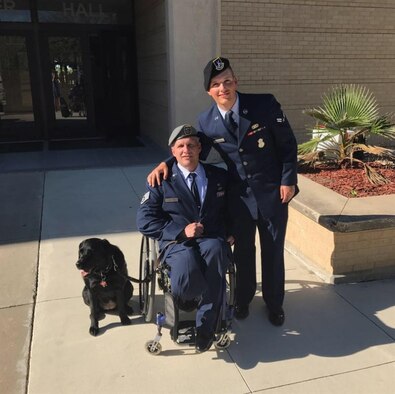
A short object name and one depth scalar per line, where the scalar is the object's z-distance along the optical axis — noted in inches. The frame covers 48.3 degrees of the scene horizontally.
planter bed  136.3
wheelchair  103.0
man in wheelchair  99.6
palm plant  191.2
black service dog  104.7
